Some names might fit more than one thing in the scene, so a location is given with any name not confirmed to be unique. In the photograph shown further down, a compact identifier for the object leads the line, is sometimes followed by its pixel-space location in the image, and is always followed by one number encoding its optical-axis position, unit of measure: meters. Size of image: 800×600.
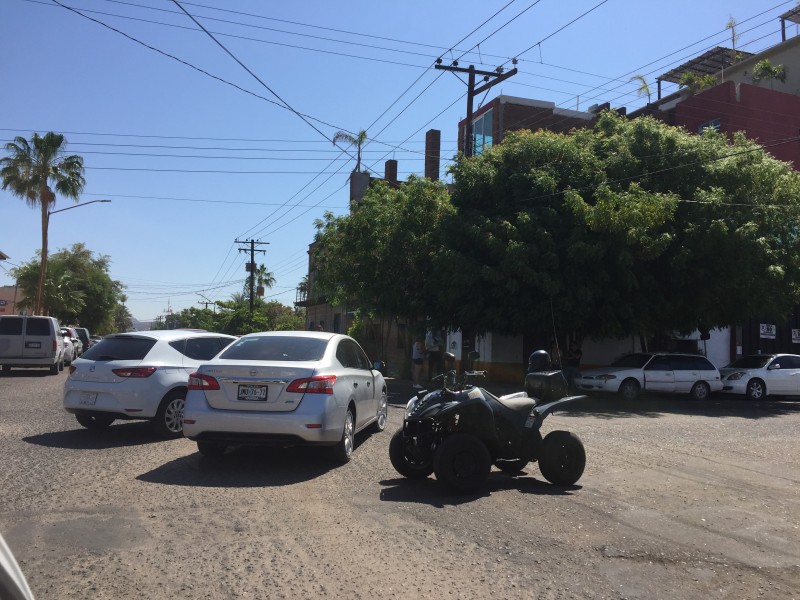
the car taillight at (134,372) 9.56
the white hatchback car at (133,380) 9.52
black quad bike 7.13
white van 22.05
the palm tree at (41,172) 38.16
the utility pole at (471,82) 23.83
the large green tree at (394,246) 24.17
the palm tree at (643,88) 34.72
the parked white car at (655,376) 20.06
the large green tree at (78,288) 53.81
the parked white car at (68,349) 27.73
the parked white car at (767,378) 21.55
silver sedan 7.61
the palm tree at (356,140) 31.59
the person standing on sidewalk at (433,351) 22.73
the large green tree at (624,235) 19.33
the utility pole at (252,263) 63.20
